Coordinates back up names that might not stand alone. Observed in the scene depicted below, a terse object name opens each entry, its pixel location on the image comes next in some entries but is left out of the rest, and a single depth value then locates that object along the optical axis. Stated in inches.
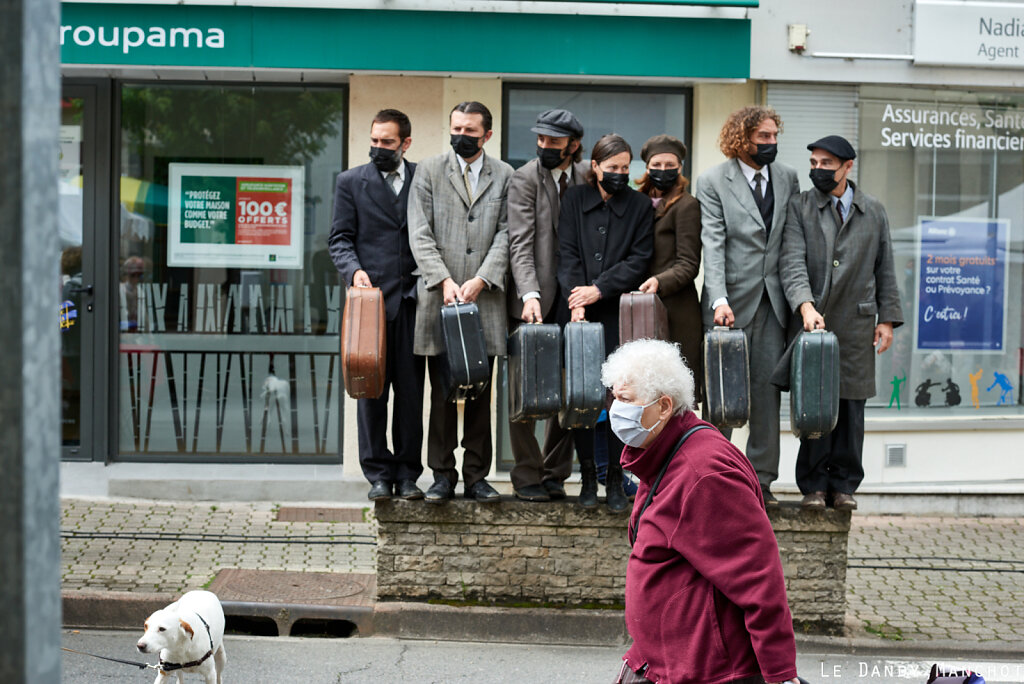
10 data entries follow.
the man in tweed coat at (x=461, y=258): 252.2
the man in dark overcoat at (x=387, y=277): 256.1
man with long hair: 259.0
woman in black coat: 251.6
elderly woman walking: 125.2
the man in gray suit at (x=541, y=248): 253.4
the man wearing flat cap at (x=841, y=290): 259.0
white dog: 180.5
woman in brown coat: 258.1
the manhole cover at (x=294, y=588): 267.6
